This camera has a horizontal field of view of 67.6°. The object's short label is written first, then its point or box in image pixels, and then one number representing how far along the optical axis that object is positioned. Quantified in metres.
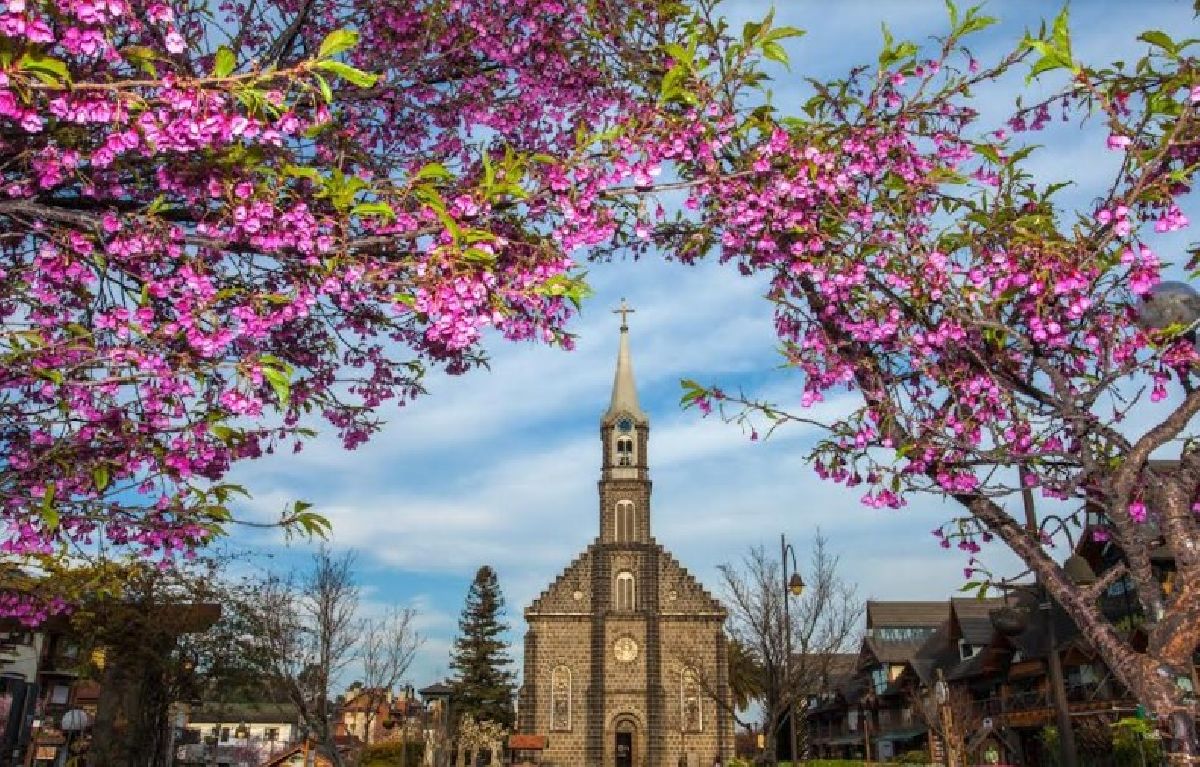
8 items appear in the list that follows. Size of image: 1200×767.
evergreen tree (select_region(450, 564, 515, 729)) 63.22
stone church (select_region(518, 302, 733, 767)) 45.16
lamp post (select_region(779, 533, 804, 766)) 22.08
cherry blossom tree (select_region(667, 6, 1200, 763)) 4.89
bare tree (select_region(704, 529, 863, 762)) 22.28
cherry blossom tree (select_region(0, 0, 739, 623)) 3.68
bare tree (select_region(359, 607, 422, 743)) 27.86
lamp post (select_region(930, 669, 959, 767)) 22.25
